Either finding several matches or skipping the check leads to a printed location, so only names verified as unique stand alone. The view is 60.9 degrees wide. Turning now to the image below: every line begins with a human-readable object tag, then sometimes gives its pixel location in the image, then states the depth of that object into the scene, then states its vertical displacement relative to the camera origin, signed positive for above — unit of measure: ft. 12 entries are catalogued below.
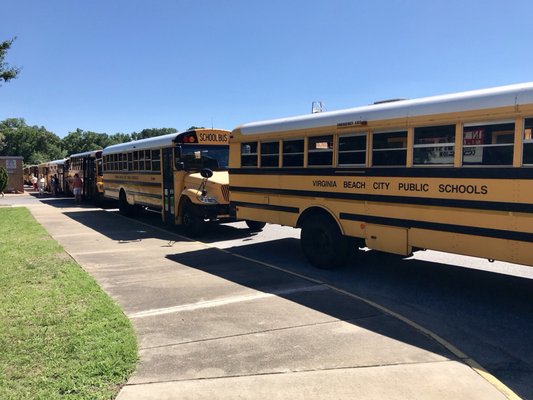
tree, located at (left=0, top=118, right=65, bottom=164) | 336.90 +16.90
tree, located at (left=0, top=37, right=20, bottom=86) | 53.11 +11.55
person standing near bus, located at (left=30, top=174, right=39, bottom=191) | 144.15 -4.85
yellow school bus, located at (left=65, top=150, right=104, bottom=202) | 72.22 -0.91
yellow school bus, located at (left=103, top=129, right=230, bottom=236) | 35.78 -0.71
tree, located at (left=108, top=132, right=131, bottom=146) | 401.55 +27.24
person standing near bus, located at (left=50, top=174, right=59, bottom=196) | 108.78 -4.02
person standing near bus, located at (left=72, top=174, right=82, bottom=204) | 78.12 -3.24
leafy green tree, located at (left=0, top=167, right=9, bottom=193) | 97.14 -2.61
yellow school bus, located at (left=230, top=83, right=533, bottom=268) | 17.26 -0.25
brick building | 120.98 -1.46
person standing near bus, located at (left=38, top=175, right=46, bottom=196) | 118.91 -5.04
